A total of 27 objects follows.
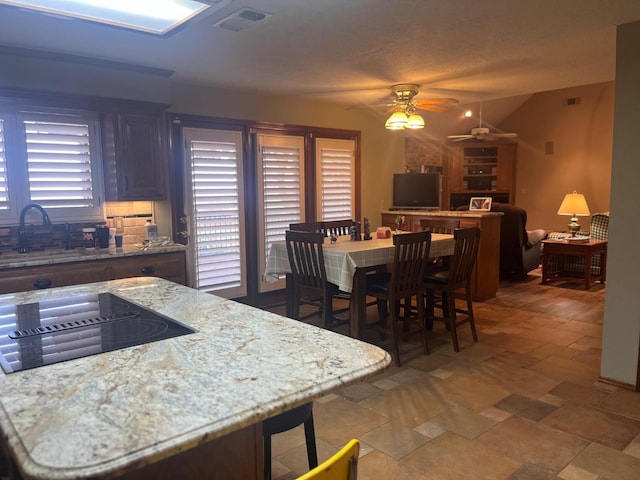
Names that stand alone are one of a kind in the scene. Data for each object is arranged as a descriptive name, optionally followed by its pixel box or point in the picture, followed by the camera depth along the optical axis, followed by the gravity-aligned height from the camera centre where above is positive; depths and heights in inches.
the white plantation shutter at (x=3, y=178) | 142.3 +8.3
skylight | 54.6 +23.2
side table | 245.4 -28.3
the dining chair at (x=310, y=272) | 148.8 -22.2
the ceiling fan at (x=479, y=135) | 333.3 +47.5
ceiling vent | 108.7 +43.5
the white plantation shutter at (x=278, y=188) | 210.4 +7.1
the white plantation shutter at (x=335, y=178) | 231.8 +12.3
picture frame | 234.6 -1.6
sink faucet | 146.6 -8.1
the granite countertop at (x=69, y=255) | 131.3 -14.9
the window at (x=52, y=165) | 144.8 +12.7
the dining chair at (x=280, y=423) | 60.9 -28.5
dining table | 144.3 -19.0
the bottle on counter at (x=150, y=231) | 171.8 -9.6
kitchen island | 34.0 -17.0
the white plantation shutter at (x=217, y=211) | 190.3 -2.8
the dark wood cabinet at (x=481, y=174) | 390.6 +22.7
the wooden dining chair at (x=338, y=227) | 197.2 -9.9
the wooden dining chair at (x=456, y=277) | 154.9 -25.1
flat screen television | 263.1 +6.3
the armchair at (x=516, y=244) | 251.1 -23.5
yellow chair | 35.1 -19.9
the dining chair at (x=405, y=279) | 143.2 -23.8
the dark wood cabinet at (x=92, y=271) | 129.9 -19.7
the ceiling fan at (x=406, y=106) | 184.2 +38.4
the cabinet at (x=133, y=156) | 156.7 +16.5
